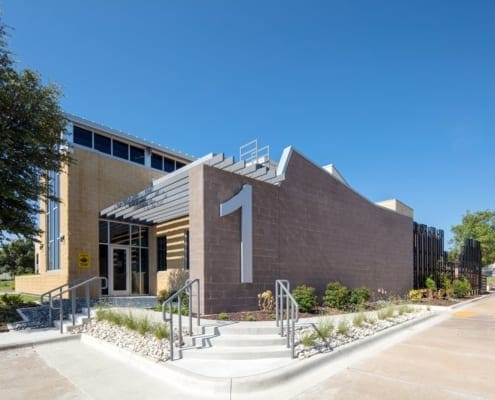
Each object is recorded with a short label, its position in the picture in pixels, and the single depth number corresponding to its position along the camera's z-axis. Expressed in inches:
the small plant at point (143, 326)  272.5
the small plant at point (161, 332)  253.3
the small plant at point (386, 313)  384.4
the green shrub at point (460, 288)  824.9
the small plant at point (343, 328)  294.2
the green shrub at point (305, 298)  382.3
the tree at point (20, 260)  1708.9
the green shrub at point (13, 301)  464.7
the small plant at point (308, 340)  255.0
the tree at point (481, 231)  1337.4
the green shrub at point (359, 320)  325.7
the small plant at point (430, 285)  773.3
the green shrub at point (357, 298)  456.8
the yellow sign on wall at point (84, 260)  553.3
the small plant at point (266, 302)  375.9
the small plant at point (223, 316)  320.2
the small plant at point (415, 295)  698.8
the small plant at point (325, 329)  271.1
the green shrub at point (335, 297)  442.0
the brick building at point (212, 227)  361.1
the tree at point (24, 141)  401.7
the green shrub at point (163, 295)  387.5
